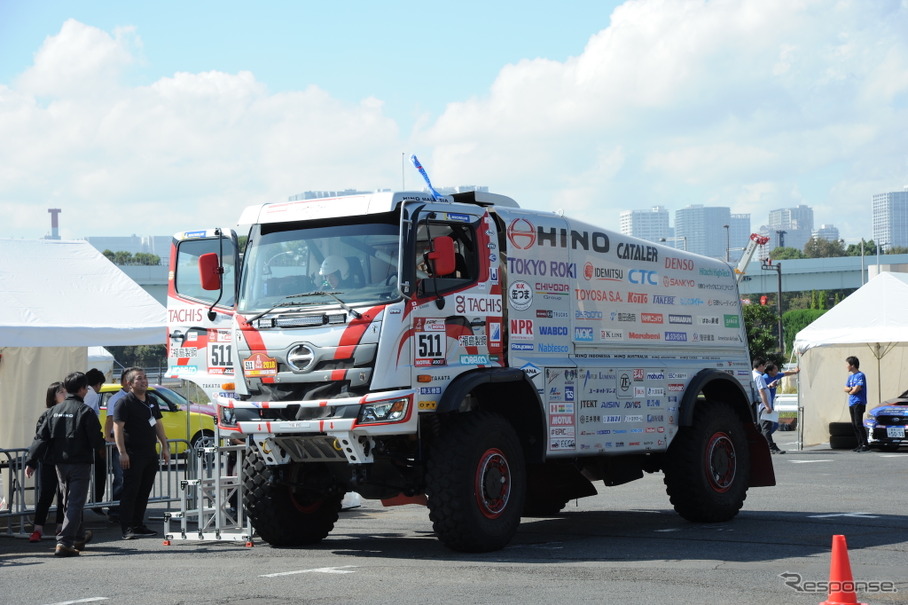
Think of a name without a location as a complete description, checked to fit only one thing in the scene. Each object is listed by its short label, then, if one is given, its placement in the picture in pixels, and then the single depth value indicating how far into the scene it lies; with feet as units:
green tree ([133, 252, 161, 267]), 395.55
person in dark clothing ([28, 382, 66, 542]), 42.93
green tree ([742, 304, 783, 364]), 161.68
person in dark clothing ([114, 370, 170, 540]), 42.39
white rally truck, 34.53
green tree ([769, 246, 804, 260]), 403.26
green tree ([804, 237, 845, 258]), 476.95
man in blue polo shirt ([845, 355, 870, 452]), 82.89
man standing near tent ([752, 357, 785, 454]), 80.10
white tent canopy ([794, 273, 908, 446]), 84.94
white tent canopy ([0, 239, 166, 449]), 49.16
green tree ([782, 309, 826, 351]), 270.46
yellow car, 75.66
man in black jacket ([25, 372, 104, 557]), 38.65
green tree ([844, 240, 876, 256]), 468.09
